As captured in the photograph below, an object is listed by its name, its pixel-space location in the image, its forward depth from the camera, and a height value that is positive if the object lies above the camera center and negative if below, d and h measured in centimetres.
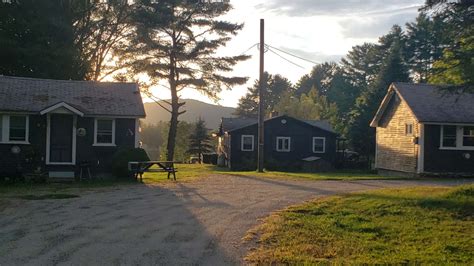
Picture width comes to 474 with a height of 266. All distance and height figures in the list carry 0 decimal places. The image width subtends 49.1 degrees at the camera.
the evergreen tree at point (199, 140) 6178 +63
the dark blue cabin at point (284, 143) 4097 +34
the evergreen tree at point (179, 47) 4156 +797
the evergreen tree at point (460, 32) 1368 +332
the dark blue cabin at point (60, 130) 2248 +52
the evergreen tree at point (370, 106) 4678 +400
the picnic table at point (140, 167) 2173 -100
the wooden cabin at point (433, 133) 2814 +100
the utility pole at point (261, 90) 3003 +327
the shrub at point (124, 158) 2209 -64
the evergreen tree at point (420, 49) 6869 +1377
